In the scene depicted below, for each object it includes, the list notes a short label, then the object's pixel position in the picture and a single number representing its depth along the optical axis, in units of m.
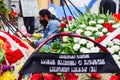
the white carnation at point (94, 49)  2.07
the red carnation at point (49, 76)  1.88
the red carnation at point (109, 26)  2.34
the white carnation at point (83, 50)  2.14
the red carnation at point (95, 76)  1.95
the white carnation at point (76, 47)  2.15
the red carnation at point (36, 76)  1.89
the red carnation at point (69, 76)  1.88
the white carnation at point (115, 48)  2.16
